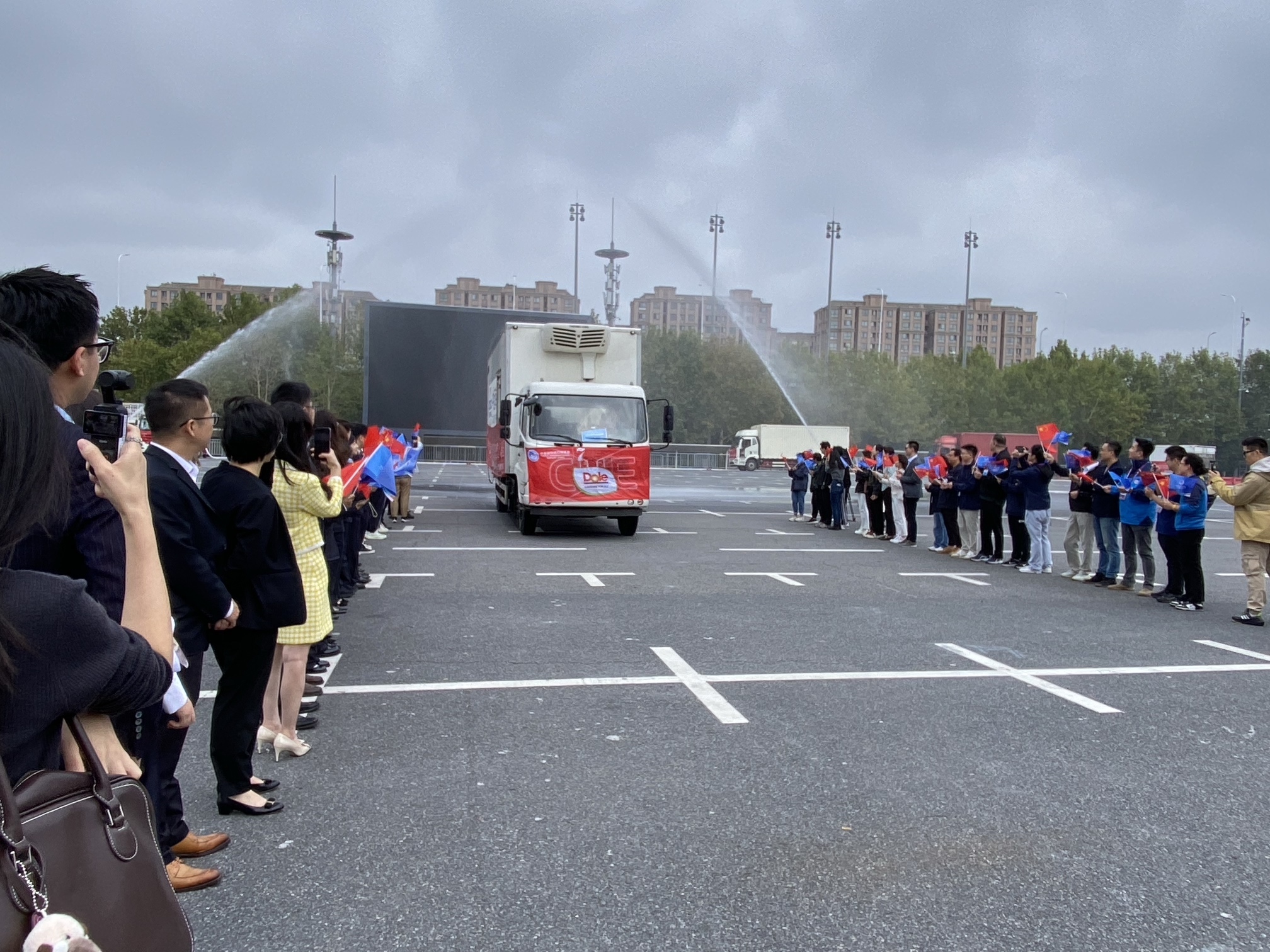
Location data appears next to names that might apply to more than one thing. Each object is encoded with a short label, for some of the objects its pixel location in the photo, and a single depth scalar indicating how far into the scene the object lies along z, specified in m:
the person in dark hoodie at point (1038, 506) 12.95
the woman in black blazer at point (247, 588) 3.98
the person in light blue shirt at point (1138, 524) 11.02
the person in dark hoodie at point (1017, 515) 13.44
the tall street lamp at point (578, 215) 69.81
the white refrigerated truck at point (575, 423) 15.09
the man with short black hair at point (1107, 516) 11.66
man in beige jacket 9.20
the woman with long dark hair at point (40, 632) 1.50
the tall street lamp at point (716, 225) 69.50
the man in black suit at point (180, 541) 3.50
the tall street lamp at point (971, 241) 70.44
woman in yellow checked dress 4.77
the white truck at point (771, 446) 53.81
